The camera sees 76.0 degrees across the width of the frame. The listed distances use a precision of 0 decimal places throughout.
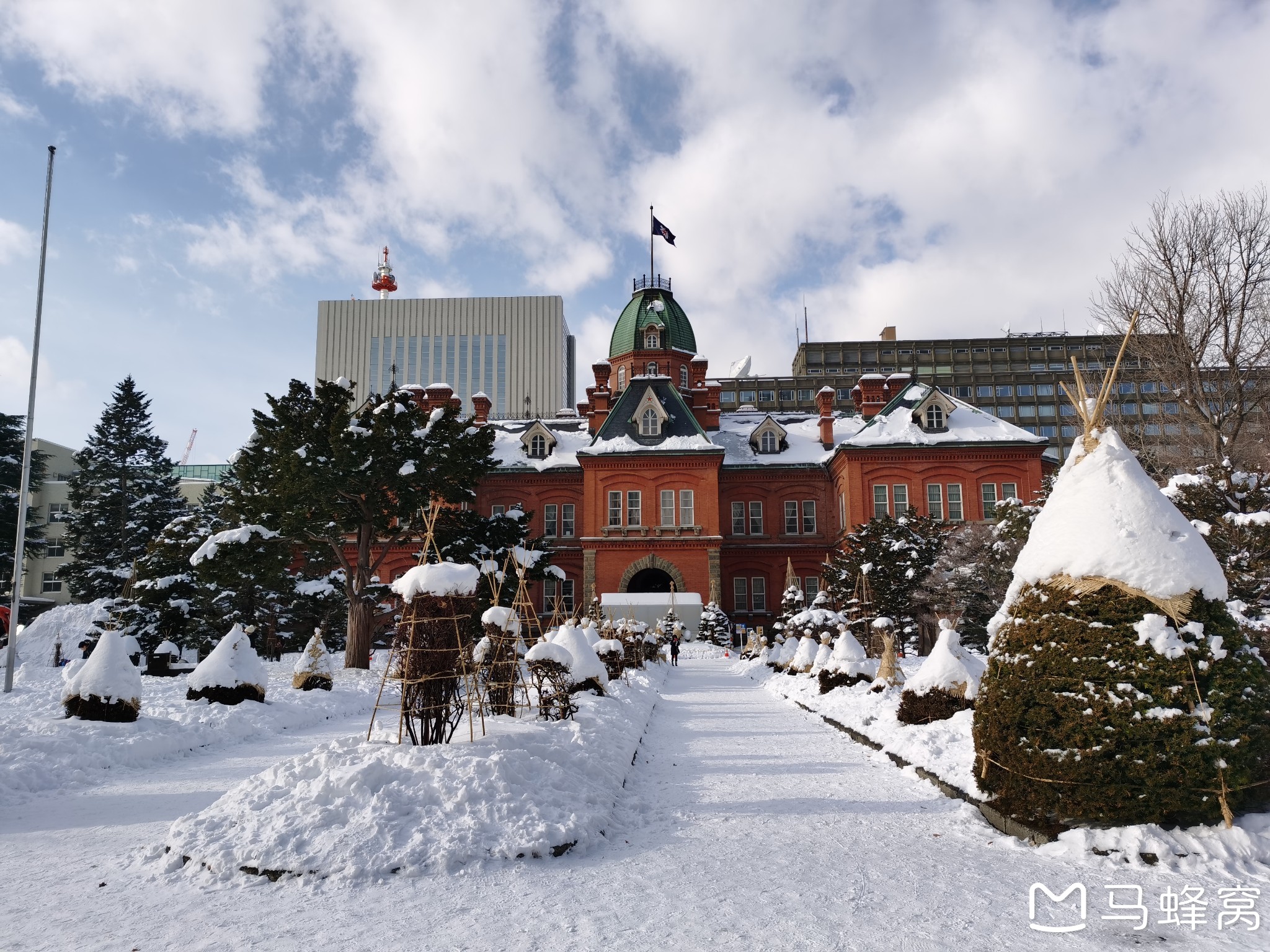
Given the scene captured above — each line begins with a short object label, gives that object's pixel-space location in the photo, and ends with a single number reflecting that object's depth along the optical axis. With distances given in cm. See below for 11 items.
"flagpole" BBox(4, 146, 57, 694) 1579
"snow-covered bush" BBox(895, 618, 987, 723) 1060
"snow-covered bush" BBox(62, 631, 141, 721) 1139
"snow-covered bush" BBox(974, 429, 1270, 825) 570
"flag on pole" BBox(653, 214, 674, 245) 4991
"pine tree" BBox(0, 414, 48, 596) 3588
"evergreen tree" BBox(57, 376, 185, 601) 3925
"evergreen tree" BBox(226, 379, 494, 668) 2248
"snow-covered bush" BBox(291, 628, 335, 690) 1744
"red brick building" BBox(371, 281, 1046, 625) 4103
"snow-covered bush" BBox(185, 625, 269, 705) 1411
